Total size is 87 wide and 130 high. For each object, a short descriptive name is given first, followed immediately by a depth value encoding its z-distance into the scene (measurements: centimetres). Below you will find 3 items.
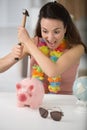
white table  126
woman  149
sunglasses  131
